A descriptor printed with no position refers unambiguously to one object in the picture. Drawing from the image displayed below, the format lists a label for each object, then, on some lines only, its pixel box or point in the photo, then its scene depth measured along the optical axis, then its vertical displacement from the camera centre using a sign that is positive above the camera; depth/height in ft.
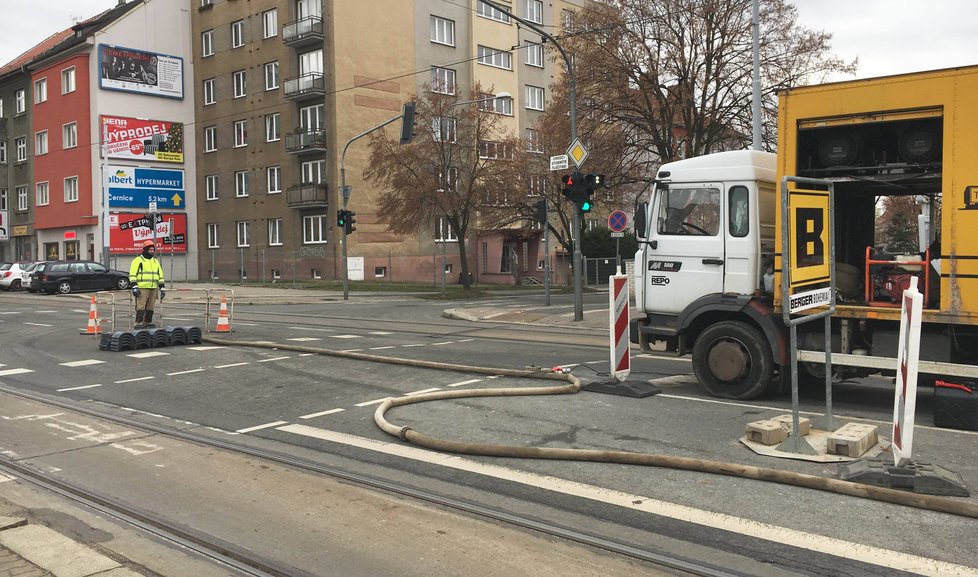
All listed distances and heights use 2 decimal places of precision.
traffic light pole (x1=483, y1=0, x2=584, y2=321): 64.54 +1.90
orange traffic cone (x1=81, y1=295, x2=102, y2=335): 51.34 -3.79
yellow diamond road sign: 60.03 +8.00
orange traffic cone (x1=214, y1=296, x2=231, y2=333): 53.52 -3.87
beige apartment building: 143.33 +28.74
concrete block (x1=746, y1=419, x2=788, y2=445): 21.63 -4.81
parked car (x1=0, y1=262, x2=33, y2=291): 124.57 -1.74
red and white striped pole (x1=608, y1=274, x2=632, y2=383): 29.71 -2.54
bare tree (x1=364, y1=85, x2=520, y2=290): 106.42 +12.40
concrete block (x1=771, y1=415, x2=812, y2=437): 22.29 -4.73
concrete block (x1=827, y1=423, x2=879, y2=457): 20.44 -4.81
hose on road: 16.98 -5.11
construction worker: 49.19 -1.05
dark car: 114.73 -1.74
